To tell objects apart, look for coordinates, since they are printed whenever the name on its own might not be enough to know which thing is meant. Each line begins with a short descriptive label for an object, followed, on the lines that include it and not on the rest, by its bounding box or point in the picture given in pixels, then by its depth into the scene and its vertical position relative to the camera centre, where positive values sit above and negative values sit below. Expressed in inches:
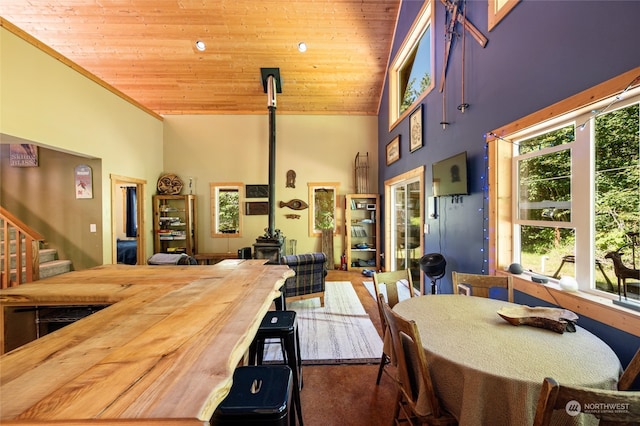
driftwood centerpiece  56.7 -24.3
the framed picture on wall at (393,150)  195.6 +47.2
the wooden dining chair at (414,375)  50.0 -34.0
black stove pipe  206.1 +57.9
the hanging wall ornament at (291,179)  251.1 +30.4
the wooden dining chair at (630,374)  42.4 -27.1
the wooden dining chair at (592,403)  30.7 -23.0
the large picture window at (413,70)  150.9 +96.8
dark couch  143.5 -36.7
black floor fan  120.3 -25.9
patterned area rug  101.1 -55.8
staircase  115.2 -17.9
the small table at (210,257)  238.5 -41.5
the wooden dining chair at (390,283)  85.7 -24.7
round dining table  42.1 -26.7
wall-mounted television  110.5 +15.8
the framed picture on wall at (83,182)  167.6 +18.8
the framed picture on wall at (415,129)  155.2 +49.9
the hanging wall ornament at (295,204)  251.3 +6.5
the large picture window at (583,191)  61.2 +5.2
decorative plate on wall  239.6 +23.9
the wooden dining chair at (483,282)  83.2 -23.6
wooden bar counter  23.5 -17.2
